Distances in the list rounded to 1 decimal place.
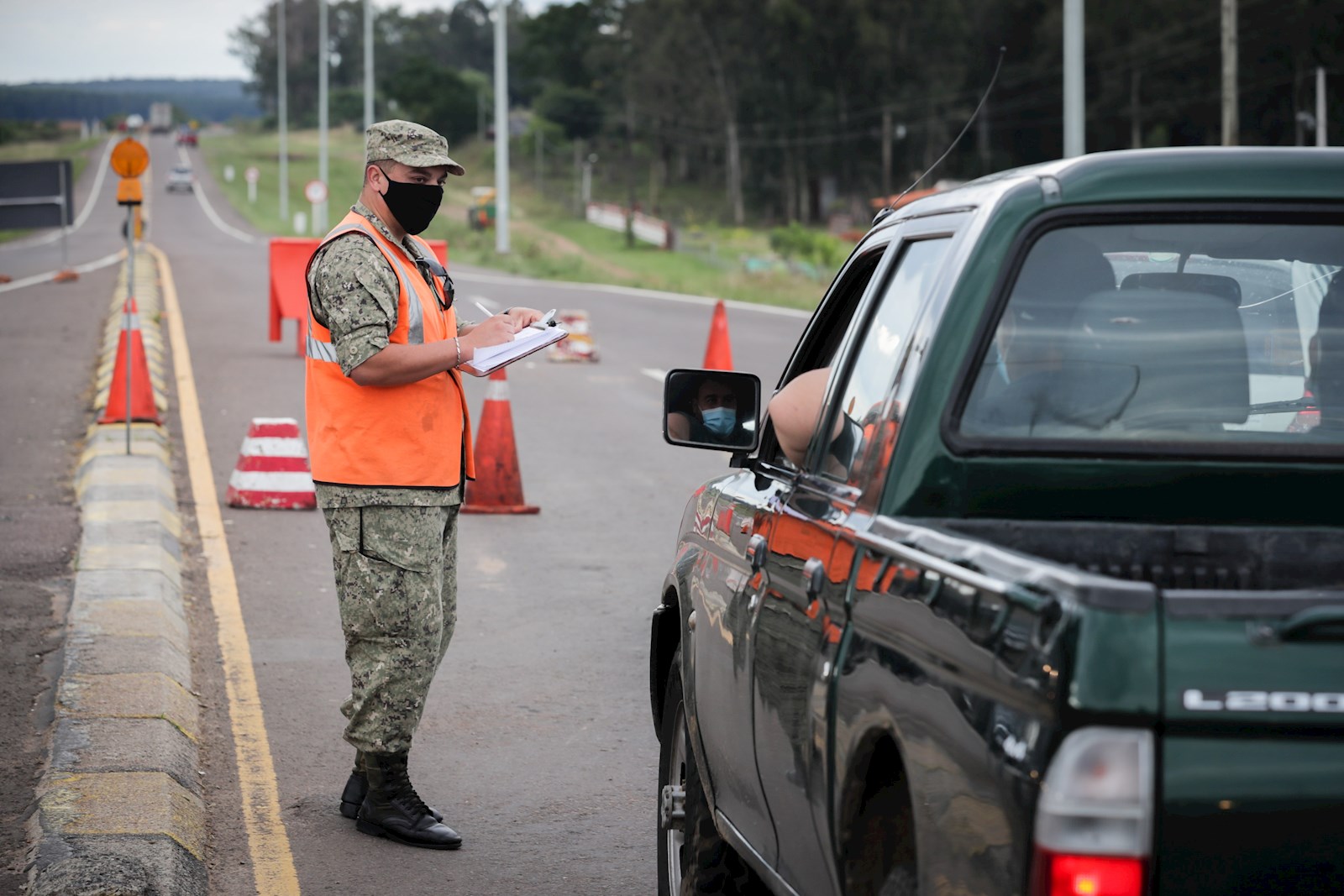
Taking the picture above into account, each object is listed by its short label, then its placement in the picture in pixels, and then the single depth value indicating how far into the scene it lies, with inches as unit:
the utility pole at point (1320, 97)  2433.6
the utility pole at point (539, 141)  4634.6
